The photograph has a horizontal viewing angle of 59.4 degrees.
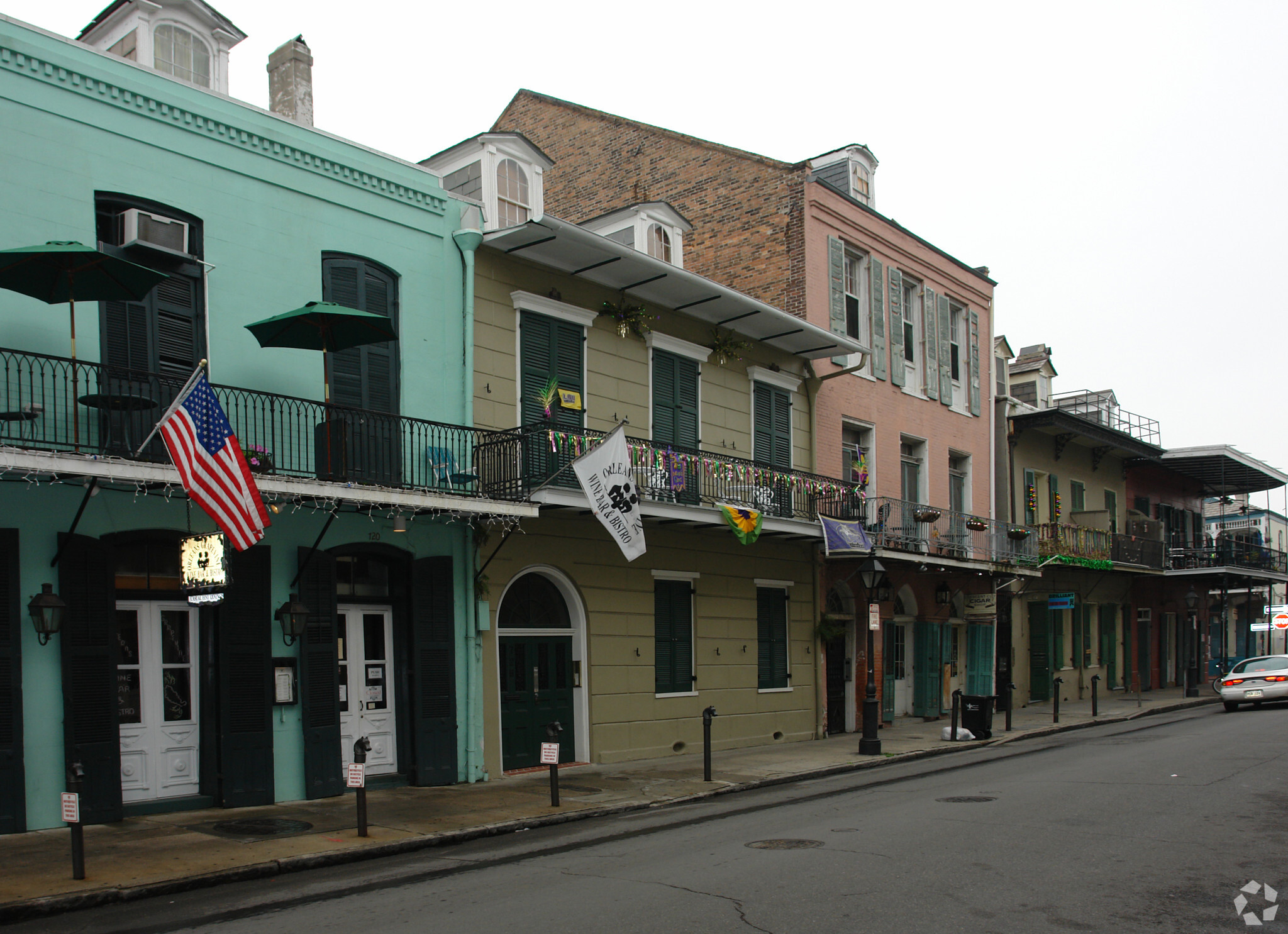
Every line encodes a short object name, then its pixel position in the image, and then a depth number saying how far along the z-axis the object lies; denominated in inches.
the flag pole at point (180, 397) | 415.8
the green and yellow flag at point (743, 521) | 708.7
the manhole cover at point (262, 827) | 428.1
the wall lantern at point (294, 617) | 502.9
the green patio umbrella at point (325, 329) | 481.1
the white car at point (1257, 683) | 1010.1
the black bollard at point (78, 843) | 341.4
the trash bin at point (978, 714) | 797.2
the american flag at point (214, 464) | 412.2
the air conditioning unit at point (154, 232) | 475.5
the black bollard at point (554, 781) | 481.1
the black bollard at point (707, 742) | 561.9
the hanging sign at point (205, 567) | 465.1
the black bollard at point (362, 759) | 408.8
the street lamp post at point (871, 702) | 706.8
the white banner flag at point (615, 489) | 582.6
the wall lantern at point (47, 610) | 419.5
